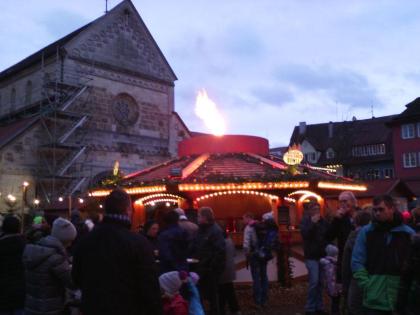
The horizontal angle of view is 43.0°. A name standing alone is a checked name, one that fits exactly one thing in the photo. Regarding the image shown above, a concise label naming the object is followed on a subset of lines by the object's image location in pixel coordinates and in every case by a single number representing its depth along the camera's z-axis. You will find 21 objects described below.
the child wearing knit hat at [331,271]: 8.87
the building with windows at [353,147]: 53.27
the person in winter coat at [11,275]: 5.79
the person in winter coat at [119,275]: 3.82
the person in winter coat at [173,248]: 6.86
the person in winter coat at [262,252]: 10.08
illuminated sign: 14.66
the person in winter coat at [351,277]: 5.31
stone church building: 27.91
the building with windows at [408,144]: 44.56
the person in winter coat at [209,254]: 7.79
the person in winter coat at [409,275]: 4.43
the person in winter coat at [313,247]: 8.70
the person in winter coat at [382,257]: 4.83
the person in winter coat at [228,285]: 8.70
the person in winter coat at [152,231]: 7.63
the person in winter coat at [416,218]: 7.81
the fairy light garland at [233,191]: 14.58
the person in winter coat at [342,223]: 6.73
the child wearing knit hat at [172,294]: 5.04
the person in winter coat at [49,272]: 5.26
